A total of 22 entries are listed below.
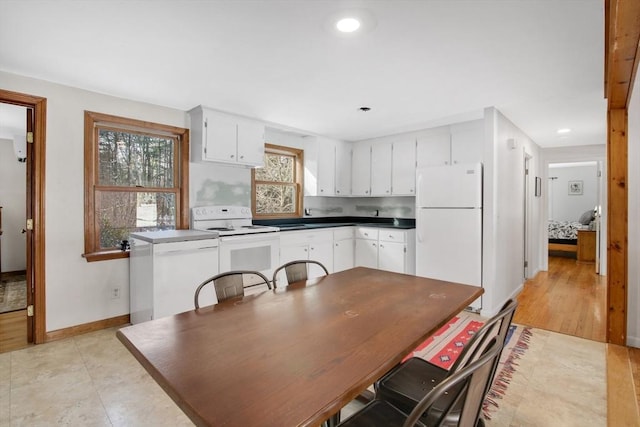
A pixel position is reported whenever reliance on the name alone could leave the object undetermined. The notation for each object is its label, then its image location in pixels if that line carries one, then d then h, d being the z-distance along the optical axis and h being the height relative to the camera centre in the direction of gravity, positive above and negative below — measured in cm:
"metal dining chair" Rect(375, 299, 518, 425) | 118 -78
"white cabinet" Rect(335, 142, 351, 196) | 509 +66
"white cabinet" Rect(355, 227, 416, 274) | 425 -53
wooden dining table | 82 -48
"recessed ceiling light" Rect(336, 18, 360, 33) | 187 +110
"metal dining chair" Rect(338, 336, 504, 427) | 83 -57
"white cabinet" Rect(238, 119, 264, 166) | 378 +82
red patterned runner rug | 212 -116
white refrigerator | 356 -15
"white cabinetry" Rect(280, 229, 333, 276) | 400 -47
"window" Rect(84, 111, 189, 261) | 310 +32
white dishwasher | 282 -55
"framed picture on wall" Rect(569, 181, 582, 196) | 859 +60
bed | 698 -56
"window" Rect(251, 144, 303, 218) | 448 +38
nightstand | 645 -72
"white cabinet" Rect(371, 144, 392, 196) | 480 +62
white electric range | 331 -30
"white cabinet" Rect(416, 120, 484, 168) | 391 +84
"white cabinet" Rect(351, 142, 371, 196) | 506 +65
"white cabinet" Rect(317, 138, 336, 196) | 484 +66
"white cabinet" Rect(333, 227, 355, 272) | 457 -55
